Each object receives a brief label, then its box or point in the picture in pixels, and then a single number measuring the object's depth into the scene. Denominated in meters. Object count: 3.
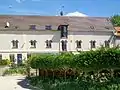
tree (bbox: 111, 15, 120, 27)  66.09
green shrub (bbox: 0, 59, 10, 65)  41.71
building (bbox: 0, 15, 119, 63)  45.42
